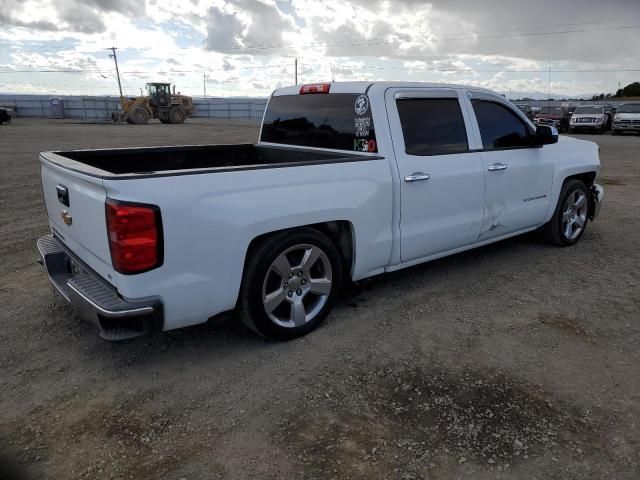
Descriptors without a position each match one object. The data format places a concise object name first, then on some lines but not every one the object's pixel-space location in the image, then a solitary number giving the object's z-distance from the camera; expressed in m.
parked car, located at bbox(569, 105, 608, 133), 26.68
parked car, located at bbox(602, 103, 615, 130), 28.47
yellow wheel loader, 36.28
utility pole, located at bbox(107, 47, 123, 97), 65.62
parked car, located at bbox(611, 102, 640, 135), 25.28
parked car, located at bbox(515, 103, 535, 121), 29.05
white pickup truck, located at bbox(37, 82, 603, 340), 2.88
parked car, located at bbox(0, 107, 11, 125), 33.19
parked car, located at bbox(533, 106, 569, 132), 28.52
